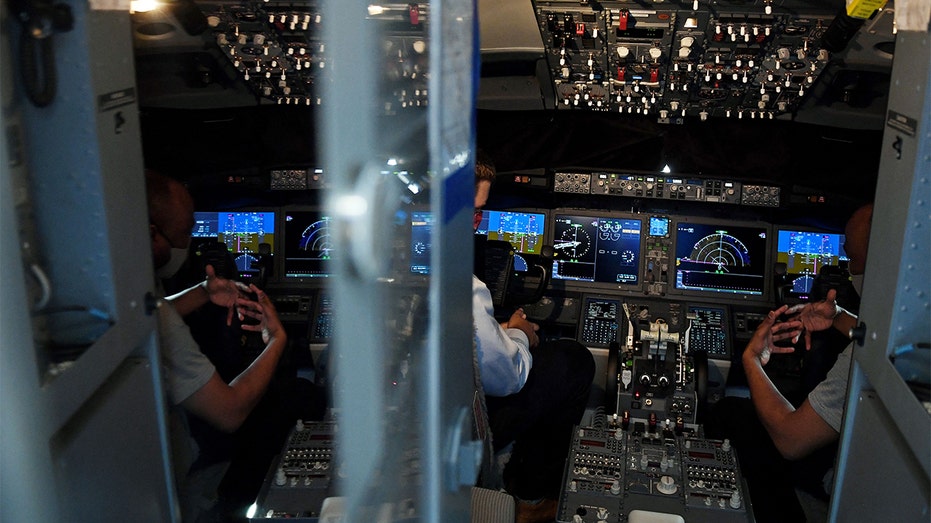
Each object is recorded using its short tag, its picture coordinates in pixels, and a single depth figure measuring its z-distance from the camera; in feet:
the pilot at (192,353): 8.02
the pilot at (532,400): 9.16
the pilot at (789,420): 8.34
